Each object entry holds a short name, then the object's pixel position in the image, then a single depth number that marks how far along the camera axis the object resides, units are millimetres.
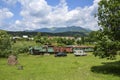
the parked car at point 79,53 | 30591
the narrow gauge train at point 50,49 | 34155
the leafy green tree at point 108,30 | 13386
